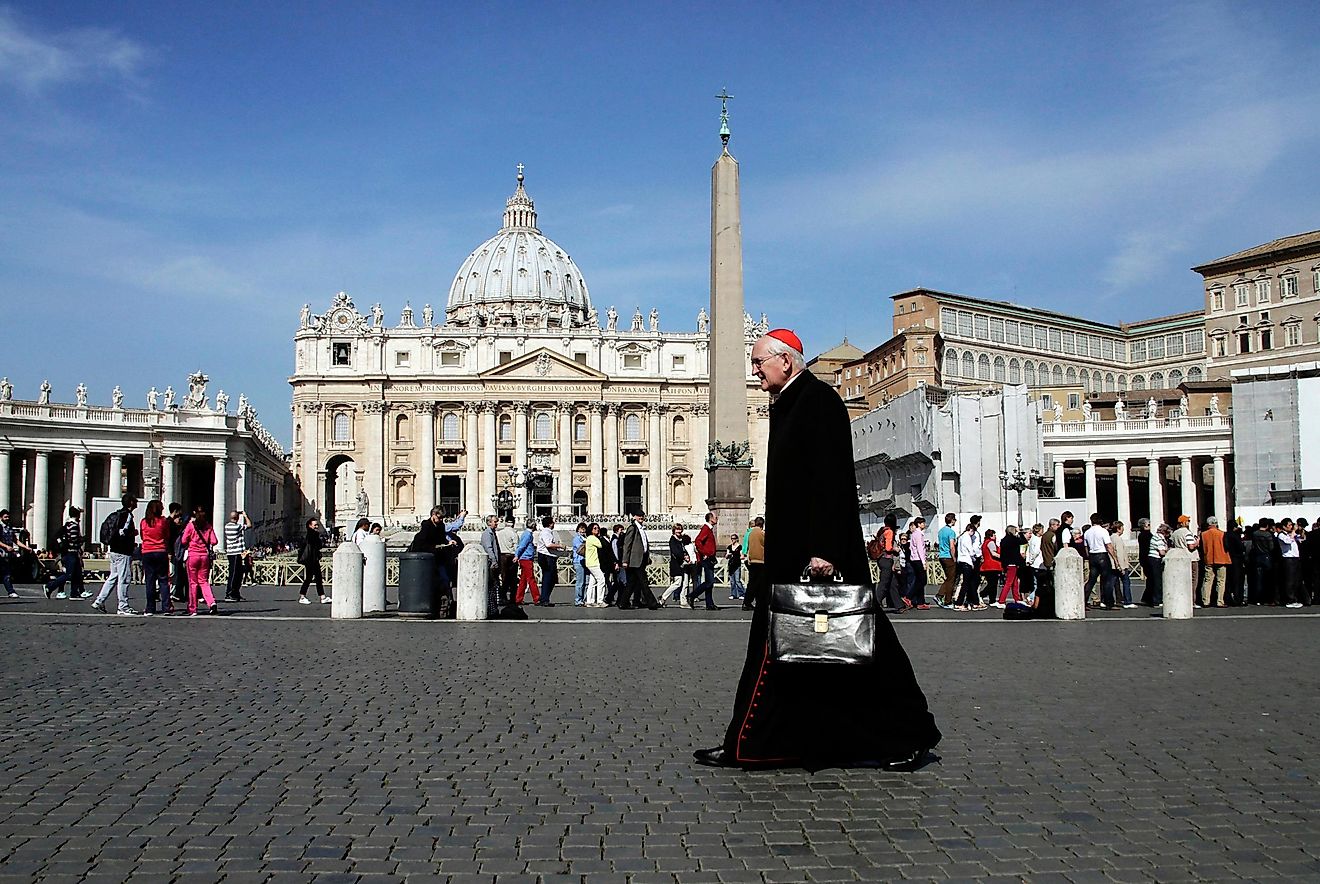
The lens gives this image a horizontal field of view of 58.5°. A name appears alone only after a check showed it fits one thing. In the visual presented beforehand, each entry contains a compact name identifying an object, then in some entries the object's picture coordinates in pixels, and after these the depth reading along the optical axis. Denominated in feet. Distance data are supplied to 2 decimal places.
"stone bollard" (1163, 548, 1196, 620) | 49.80
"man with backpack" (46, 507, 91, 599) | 65.72
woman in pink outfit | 51.58
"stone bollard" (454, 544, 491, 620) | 49.90
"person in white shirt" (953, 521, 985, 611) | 59.00
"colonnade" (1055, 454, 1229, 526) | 178.29
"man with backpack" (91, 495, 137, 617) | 50.42
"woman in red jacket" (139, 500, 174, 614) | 48.65
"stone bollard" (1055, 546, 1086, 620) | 49.70
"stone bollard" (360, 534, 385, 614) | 54.80
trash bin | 49.44
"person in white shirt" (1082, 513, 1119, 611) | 57.06
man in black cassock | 17.43
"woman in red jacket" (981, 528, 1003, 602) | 60.85
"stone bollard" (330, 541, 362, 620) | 49.83
